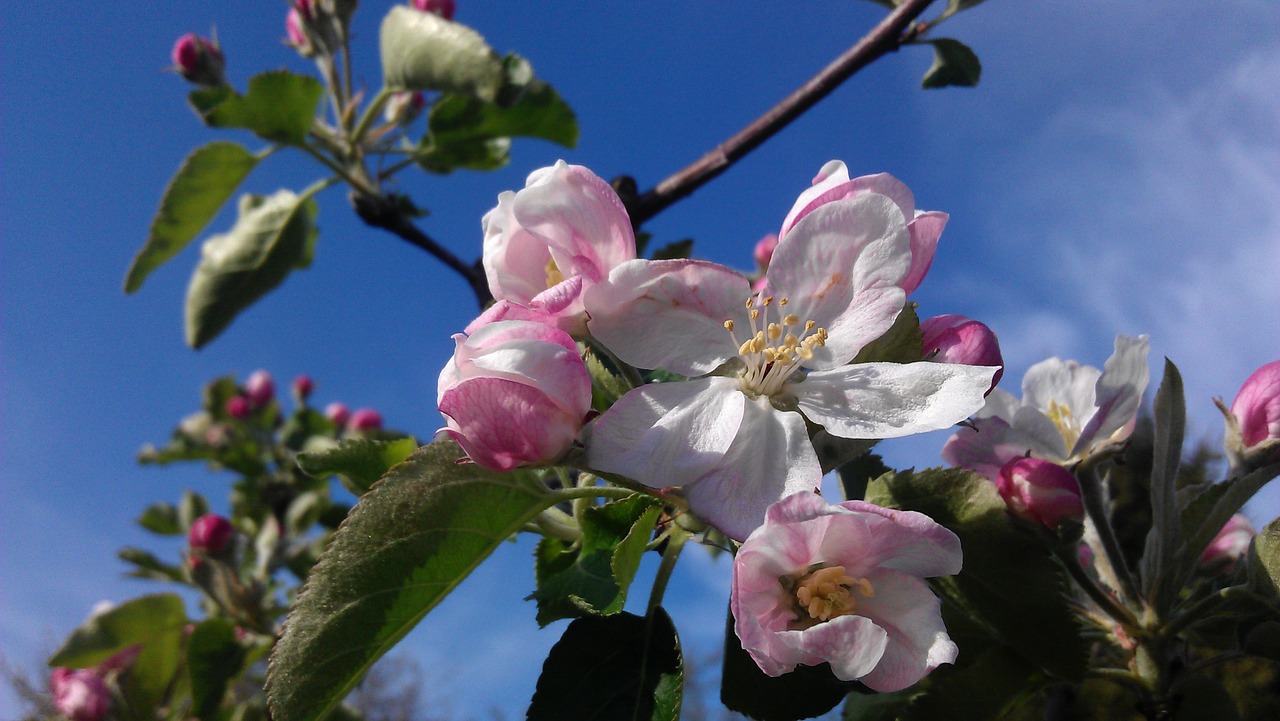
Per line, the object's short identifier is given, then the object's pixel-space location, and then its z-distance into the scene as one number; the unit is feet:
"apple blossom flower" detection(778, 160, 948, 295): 0.43
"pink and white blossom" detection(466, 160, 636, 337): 0.43
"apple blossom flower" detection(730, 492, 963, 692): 0.35
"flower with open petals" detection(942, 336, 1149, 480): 0.53
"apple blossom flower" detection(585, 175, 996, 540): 0.39
